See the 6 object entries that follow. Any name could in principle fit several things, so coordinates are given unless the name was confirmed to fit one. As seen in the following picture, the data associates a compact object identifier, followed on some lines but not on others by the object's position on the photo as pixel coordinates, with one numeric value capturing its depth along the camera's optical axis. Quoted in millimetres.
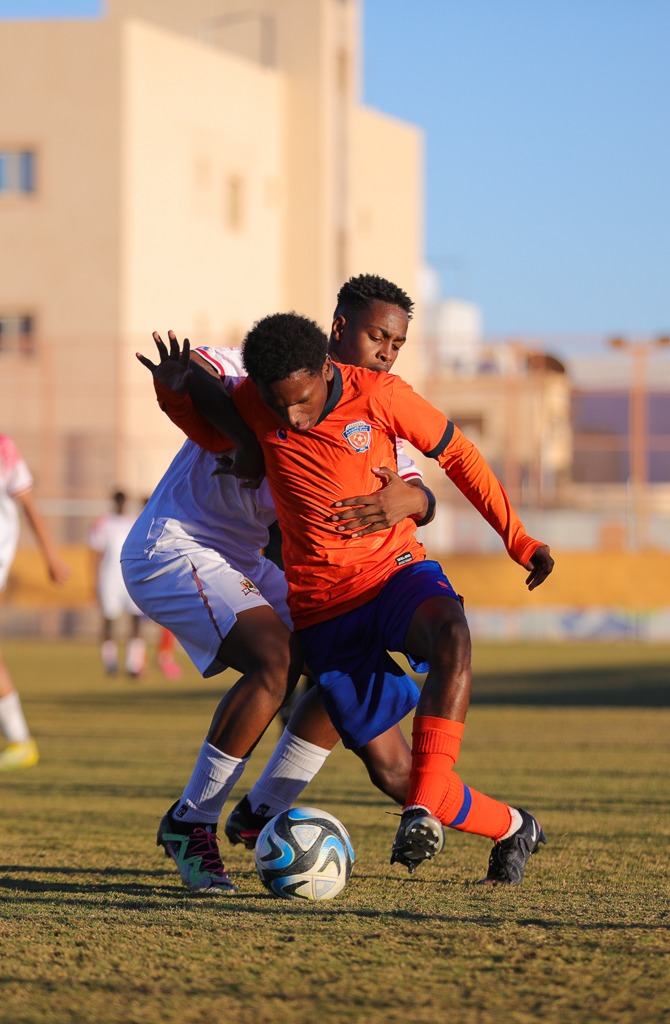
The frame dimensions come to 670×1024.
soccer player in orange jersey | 9164
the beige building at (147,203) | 62094
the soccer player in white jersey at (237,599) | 9703
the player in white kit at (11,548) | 18344
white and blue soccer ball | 9461
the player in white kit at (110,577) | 38344
